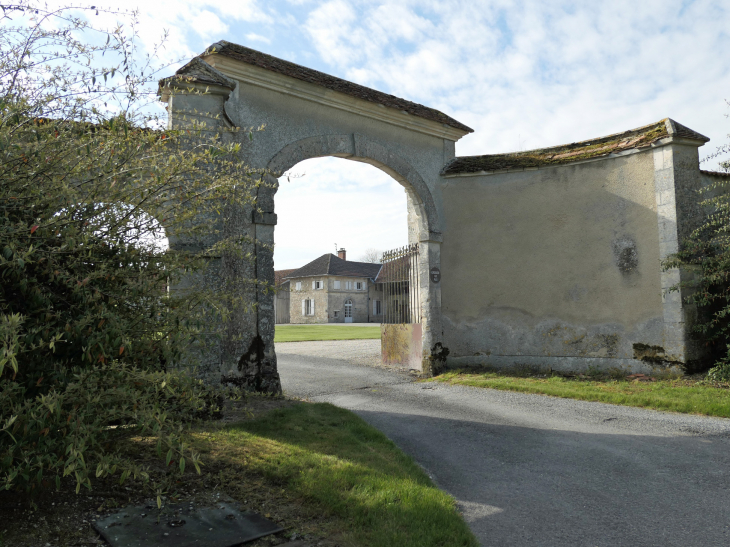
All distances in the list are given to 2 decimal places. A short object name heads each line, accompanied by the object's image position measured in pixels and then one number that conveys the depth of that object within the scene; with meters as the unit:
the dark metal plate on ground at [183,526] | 2.69
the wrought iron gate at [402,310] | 9.57
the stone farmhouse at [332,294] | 42.06
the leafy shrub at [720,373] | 6.88
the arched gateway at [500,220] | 7.00
